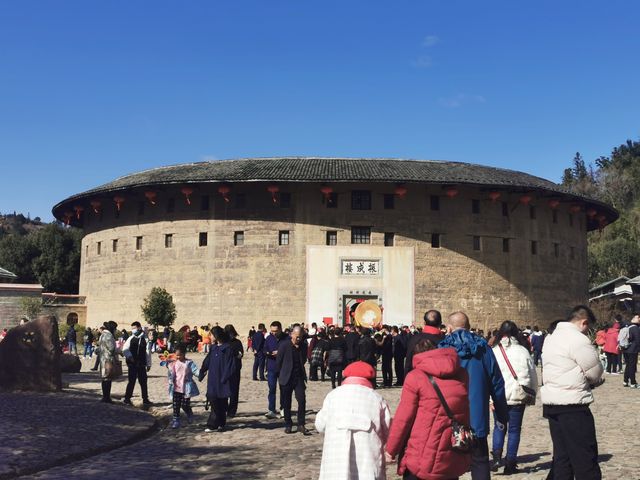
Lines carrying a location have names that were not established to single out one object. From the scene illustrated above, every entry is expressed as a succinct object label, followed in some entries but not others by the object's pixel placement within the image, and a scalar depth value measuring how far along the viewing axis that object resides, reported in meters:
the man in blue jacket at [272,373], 10.90
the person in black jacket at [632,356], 15.26
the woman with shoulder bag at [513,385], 6.73
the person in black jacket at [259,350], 16.41
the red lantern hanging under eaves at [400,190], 30.55
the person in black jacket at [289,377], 9.45
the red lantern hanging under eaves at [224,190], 30.97
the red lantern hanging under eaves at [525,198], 32.09
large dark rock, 13.54
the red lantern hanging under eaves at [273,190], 30.56
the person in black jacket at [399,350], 16.09
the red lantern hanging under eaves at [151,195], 32.28
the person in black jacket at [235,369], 9.93
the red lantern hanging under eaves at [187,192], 31.45
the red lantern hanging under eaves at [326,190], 30.37
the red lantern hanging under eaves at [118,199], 33.27
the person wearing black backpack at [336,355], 14.01
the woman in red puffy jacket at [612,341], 17.39
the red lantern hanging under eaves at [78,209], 36.34
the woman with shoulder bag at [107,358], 12.07
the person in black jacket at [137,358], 11.93
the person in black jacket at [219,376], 9.32
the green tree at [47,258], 51.28
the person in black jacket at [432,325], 7.37
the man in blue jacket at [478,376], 5.43
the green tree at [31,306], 33.16
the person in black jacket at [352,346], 14.37
